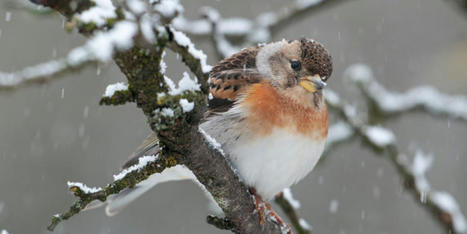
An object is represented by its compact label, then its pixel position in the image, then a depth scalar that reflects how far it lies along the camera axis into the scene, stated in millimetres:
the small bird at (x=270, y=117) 7871
